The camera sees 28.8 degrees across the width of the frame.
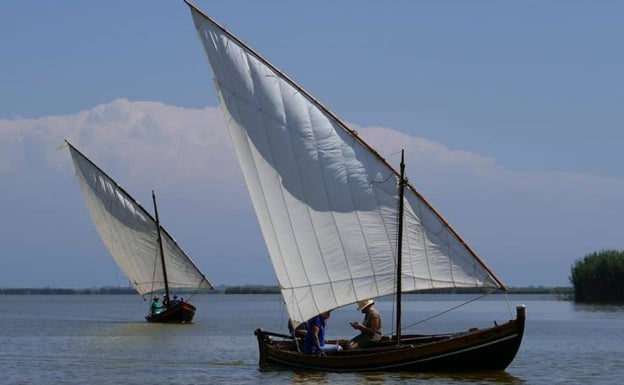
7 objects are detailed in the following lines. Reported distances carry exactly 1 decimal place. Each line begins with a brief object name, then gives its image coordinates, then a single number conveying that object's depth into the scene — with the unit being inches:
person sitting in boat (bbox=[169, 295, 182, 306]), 2765.7
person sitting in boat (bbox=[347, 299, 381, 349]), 1264.8
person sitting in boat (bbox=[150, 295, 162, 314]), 2851.9
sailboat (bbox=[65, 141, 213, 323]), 2672.2
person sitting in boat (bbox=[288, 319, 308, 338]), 1338.7
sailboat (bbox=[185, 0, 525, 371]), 1227.2
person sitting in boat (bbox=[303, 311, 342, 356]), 1291.8
